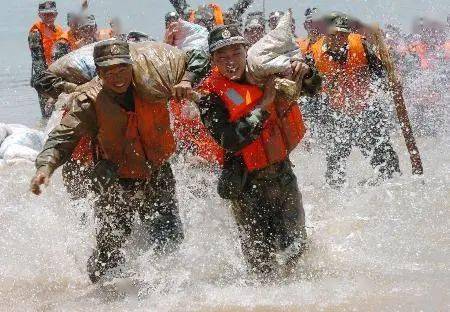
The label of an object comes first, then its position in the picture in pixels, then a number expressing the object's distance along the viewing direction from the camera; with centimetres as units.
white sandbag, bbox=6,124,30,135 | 1687
